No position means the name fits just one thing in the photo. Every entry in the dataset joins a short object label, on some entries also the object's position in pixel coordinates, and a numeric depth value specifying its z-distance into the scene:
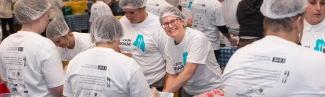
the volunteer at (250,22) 3.23
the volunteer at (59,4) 7.95
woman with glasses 3.40
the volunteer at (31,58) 3.04
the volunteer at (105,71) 2.65
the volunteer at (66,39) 4.00
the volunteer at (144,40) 4.05
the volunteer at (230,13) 5.64
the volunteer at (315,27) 3.50
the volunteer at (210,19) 5.52
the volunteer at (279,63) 2.05
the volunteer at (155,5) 5.78
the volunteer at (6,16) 8.80
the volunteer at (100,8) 7.26
